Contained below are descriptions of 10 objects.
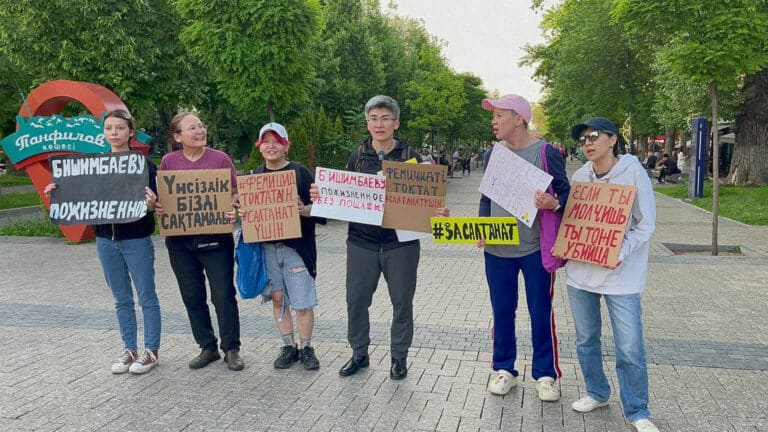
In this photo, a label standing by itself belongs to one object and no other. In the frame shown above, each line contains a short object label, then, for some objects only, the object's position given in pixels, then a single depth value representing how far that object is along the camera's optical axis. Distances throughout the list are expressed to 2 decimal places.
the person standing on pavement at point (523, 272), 4.00
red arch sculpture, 11.32
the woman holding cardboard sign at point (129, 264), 4.71
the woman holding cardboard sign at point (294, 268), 4.70
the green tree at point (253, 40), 14.73
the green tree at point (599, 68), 25.61
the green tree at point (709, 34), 9.23
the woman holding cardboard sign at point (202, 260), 4.70
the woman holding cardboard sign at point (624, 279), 3.63
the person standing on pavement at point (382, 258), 4.49
